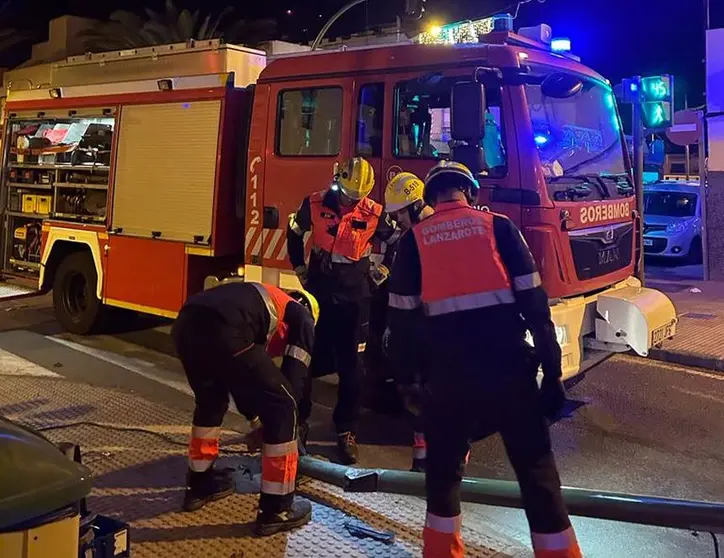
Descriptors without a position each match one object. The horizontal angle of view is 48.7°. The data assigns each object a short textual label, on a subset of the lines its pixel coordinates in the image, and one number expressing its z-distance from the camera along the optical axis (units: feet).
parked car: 50.75
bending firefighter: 12.22
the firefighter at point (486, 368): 10.33
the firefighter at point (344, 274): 16.72
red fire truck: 17.69
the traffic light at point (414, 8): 29.96
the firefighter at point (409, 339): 11.19
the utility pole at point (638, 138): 27.93
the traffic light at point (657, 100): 28.53
